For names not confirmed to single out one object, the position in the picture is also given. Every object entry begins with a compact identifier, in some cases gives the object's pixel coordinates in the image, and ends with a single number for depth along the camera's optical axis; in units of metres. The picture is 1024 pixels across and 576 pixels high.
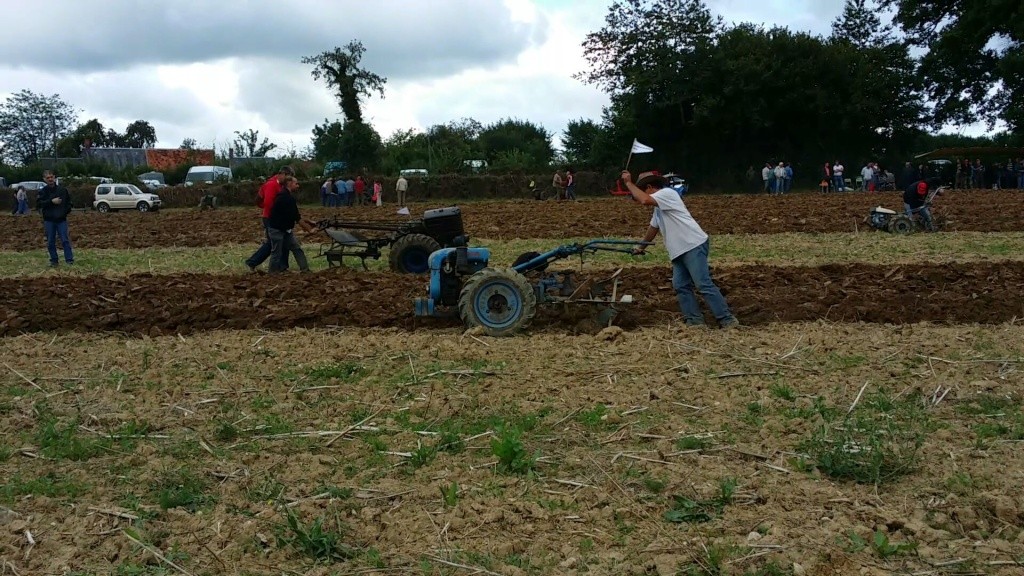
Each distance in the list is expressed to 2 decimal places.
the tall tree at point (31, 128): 84.75
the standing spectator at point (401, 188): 43.41
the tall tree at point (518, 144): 54.75
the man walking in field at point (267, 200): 14.05
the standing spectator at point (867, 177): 41.62
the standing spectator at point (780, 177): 41.59
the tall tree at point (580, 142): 51.81
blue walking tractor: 9.24
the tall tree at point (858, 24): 69.31
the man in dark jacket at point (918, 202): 18.88
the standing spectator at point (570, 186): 41.40
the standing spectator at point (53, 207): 16.52
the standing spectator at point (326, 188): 43.28
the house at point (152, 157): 66.25
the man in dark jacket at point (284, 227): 13.91
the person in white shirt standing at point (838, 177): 41.31
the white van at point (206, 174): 52.31
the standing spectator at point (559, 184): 42.14
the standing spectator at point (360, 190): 44.66
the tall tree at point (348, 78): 59.72
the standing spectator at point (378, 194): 43.76
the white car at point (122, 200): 42.78
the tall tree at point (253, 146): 72.88
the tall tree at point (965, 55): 47.72
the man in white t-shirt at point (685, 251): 9.44
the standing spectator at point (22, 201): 41.69
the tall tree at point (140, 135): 107.44
